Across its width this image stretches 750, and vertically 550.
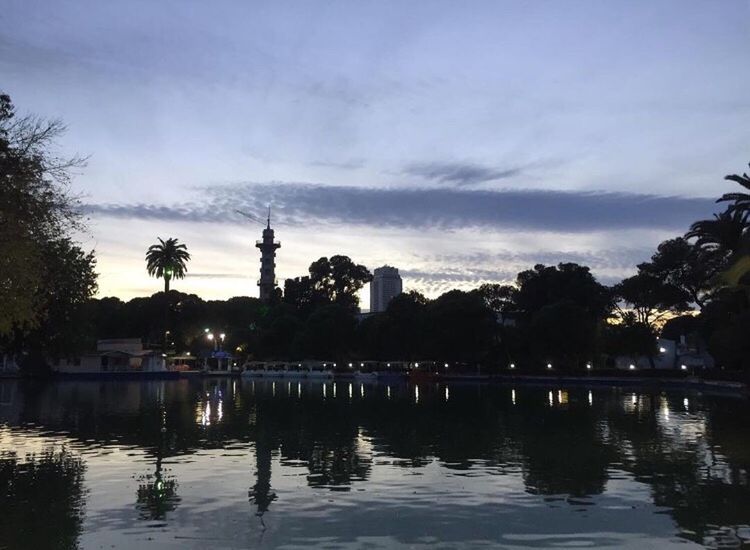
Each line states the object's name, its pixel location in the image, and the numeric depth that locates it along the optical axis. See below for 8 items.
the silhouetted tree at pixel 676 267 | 85.81
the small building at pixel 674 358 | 93.19
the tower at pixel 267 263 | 189.00
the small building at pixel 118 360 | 92.94
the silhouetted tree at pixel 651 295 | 90.19
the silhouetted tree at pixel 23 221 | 14.34
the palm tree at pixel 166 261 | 105.94
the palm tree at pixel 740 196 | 46.41
